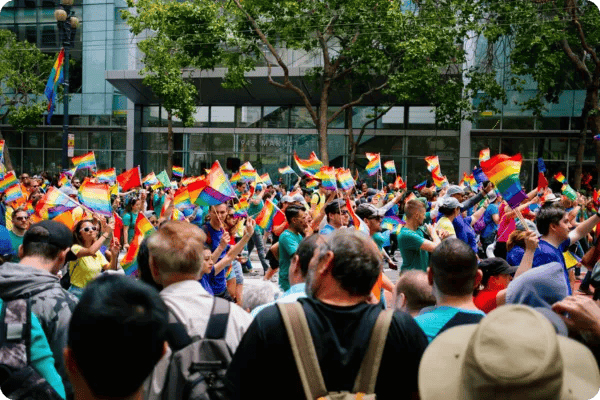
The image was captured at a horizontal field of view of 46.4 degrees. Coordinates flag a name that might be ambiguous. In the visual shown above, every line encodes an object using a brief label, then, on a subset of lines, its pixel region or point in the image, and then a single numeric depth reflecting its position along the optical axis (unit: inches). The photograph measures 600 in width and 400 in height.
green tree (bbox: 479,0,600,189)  916.6
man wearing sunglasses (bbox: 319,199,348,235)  297.7
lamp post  772.0
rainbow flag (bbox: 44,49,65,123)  819.4
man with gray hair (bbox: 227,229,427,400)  102.0
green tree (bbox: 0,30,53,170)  1401.3
